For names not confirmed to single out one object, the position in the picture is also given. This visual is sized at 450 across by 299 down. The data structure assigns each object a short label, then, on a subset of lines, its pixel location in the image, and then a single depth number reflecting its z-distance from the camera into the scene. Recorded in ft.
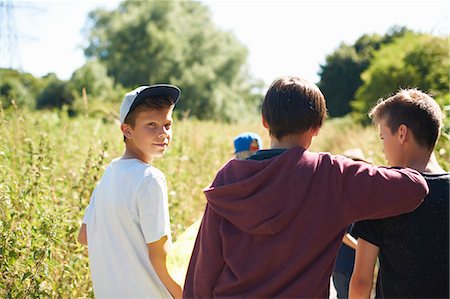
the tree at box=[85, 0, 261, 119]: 114.62
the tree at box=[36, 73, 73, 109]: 123.38
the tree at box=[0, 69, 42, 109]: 102.01
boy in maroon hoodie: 7.06
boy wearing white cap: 8.56
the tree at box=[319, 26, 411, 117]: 141.49
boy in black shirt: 7.95
